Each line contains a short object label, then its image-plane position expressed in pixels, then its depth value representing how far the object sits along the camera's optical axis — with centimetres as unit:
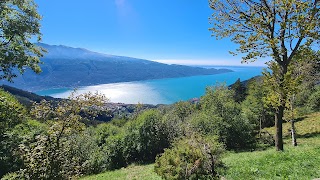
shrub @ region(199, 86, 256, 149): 2456
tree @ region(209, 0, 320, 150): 736
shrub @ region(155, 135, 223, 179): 832
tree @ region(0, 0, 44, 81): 680
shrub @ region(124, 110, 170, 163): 2629
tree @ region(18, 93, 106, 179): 540
